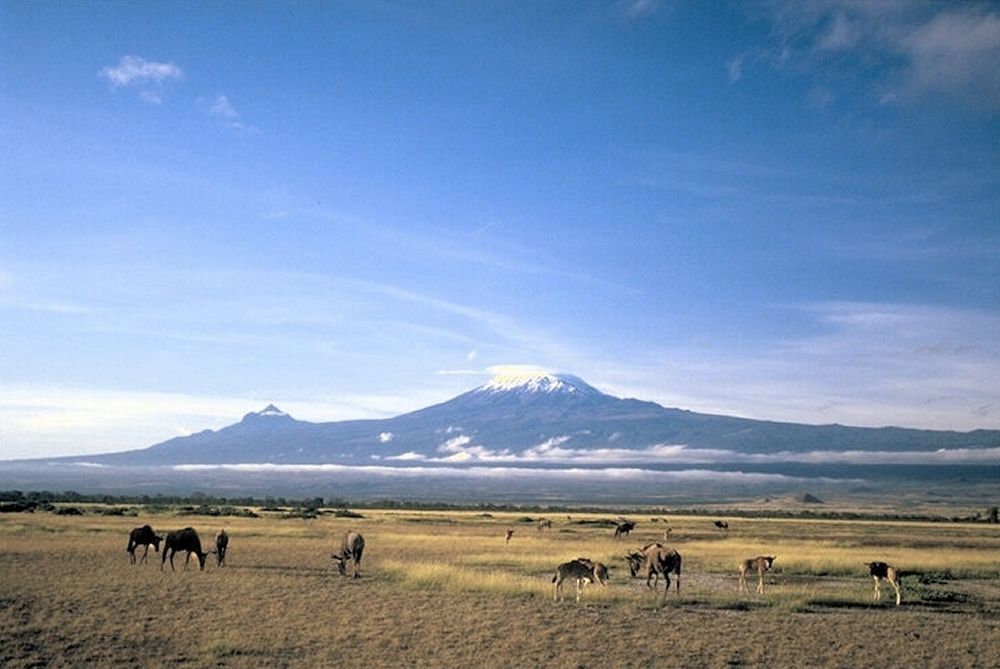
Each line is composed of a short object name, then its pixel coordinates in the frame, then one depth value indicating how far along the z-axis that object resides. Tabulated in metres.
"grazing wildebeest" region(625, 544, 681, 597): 24.98
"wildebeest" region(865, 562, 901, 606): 24.61
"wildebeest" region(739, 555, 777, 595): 25.49
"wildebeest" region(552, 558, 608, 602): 23.22
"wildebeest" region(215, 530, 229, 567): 30.20
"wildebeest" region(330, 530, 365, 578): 29.22
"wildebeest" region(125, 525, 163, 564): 31.08
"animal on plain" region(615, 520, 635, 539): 51.62
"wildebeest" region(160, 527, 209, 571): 29.19
